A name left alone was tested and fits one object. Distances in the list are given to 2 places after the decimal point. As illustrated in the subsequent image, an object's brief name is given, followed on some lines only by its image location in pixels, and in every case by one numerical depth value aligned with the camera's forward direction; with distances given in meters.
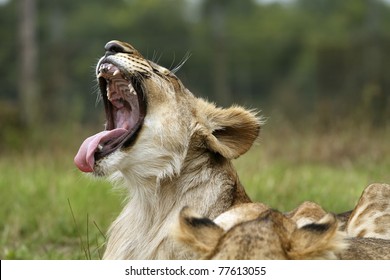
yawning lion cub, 8.55
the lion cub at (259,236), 6.30
